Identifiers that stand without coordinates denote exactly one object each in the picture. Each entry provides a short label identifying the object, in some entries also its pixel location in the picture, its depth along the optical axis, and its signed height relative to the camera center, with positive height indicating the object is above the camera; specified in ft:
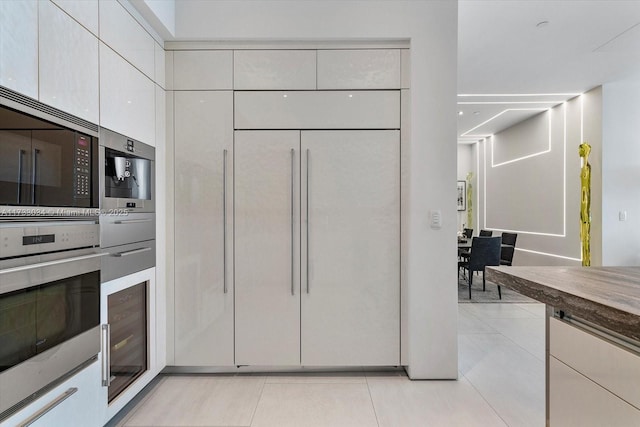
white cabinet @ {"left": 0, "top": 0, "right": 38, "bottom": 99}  3.77 +2.05
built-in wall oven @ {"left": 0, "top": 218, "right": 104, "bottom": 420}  3.74 -1.30
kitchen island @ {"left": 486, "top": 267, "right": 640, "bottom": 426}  2.91 -1.40
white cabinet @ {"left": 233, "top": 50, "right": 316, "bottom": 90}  7.70 +3.44
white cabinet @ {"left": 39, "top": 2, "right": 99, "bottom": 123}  4.39 +2.20
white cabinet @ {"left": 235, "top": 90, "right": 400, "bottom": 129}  7.70 +2.47
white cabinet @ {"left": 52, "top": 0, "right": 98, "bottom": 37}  4.78 +3.15
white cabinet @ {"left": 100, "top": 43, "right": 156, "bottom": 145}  5.61 +2.19
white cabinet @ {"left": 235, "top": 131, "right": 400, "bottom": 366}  7.71 -0.89
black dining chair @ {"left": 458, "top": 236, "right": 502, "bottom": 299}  14.99 -1.96
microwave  3.80 +0.62
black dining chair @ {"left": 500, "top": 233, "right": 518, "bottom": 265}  16.90 -2.23
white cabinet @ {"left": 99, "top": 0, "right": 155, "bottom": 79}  5.67 +3.43
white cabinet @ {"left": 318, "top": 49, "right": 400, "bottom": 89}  7.70 +3.46
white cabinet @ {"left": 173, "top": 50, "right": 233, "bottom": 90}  7.69 +3.42
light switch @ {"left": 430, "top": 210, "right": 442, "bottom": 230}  7.57 -0.19
